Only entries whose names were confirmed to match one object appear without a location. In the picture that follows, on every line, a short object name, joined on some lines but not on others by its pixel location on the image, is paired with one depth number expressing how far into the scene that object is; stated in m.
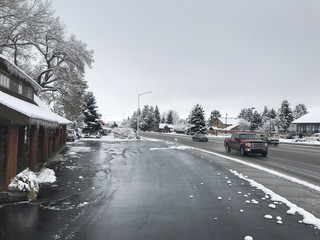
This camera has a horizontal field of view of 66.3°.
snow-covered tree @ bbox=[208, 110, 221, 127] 154.45
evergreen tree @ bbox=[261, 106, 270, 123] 117.70
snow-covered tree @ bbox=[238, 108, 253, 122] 132.18
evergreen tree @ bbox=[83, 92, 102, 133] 50.38
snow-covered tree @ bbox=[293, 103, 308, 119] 115.00
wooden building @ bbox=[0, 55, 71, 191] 7.61
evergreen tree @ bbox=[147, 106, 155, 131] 128.25
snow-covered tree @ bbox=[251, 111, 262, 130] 110.03
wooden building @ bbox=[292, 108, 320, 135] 60.69
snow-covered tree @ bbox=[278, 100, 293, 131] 84.31
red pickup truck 18.98
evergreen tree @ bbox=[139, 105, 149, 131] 127.95
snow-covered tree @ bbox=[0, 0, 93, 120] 23.00
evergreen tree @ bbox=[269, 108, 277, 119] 111.44
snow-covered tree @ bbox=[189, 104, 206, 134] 66.31
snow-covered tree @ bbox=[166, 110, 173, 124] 144.50
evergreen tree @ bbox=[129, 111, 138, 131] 121.25
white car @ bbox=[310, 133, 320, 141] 48.34
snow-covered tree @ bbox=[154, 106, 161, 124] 140.12
